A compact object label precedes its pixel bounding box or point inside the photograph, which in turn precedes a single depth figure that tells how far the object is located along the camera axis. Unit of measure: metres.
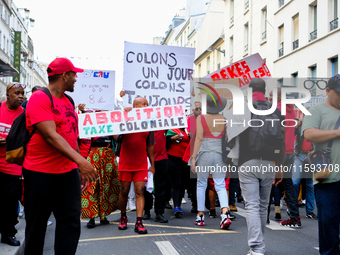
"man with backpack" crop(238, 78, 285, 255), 4.54
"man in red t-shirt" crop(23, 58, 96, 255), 3.39
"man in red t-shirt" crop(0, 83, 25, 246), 4.94
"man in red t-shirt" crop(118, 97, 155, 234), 6.24
